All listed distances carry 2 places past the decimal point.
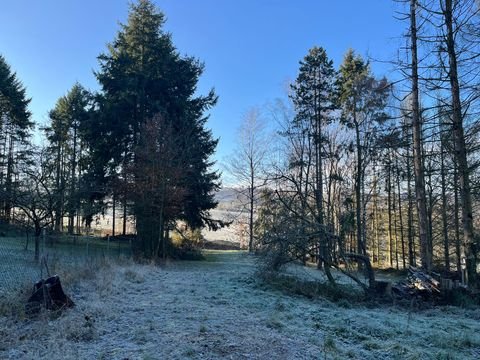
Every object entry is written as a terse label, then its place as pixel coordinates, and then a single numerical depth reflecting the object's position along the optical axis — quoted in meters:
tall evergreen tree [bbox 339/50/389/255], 19.39
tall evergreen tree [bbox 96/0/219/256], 21.11
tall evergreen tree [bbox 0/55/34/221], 25.91
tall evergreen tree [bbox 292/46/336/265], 20.72
